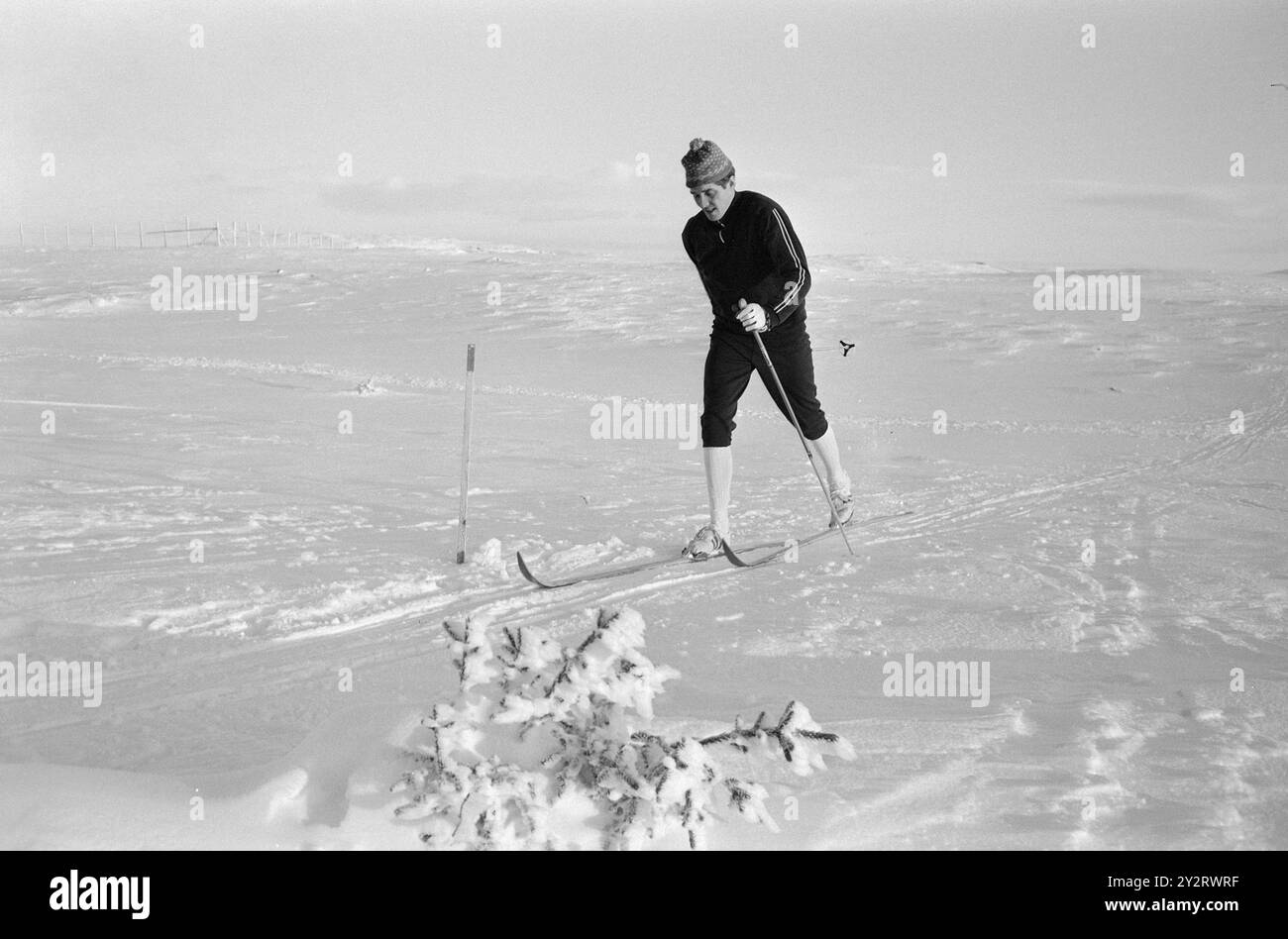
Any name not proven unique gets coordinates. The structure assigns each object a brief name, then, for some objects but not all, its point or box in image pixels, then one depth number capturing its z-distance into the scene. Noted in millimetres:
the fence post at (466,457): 5453
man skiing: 5562
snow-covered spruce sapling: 2141
